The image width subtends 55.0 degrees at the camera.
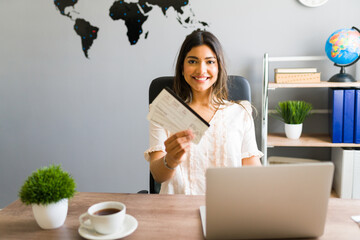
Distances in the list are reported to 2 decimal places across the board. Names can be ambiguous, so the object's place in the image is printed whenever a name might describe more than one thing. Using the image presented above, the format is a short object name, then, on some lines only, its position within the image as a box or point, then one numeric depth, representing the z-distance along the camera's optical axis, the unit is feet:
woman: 4.60
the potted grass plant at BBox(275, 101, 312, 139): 7.33
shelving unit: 6.89
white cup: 2.66
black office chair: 5.04
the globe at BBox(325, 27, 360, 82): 6.72
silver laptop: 2.43
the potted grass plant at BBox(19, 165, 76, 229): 2.79
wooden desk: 2.81
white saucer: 2.70
